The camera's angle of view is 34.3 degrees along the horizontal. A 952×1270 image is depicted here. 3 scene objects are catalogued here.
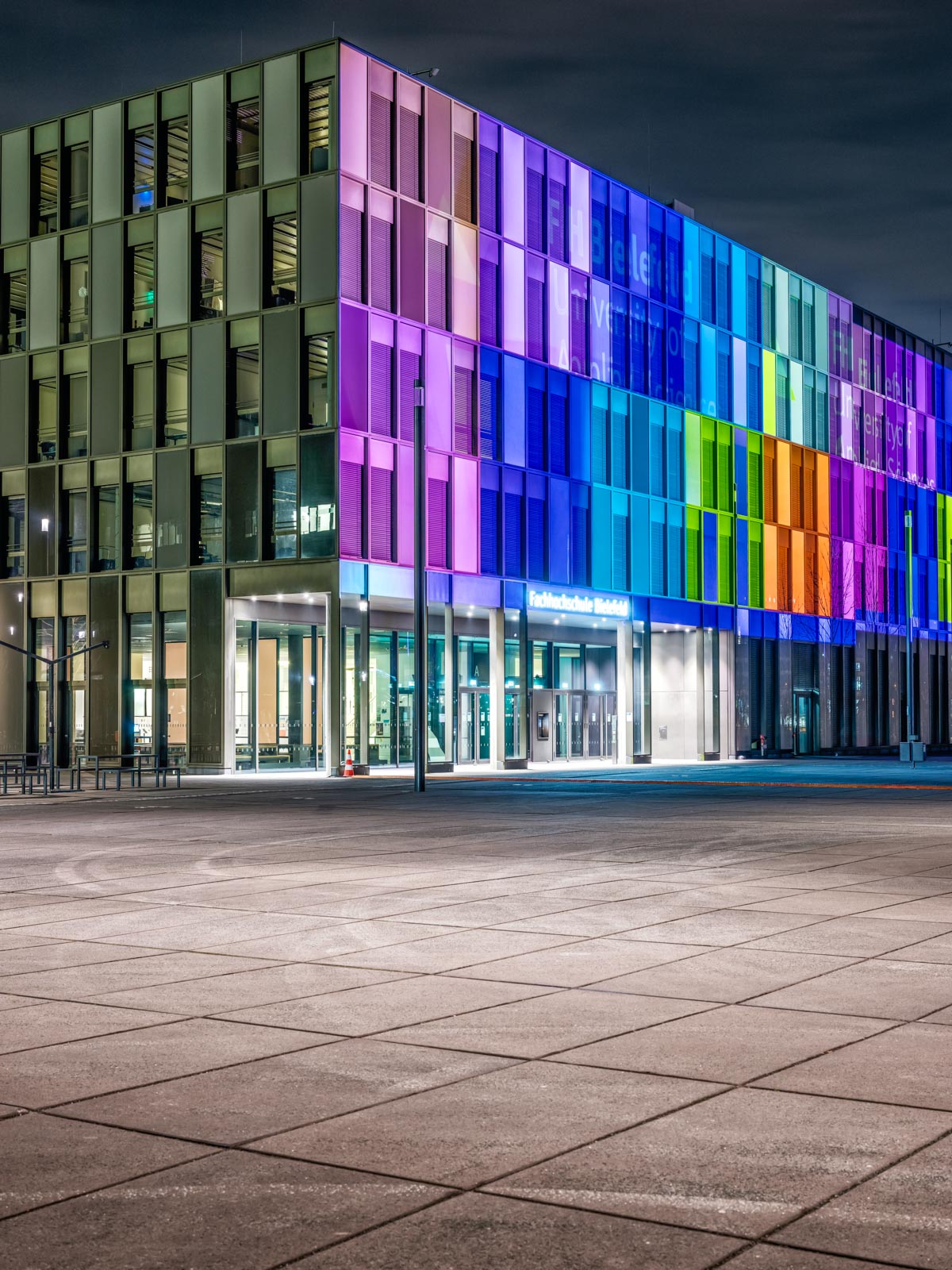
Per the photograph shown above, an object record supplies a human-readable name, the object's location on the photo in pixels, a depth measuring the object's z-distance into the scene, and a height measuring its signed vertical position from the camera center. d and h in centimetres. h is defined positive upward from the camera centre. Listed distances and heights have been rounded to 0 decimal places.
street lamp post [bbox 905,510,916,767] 5162 -15
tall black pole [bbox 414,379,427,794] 3288 +222
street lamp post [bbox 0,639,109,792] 3397 -68
